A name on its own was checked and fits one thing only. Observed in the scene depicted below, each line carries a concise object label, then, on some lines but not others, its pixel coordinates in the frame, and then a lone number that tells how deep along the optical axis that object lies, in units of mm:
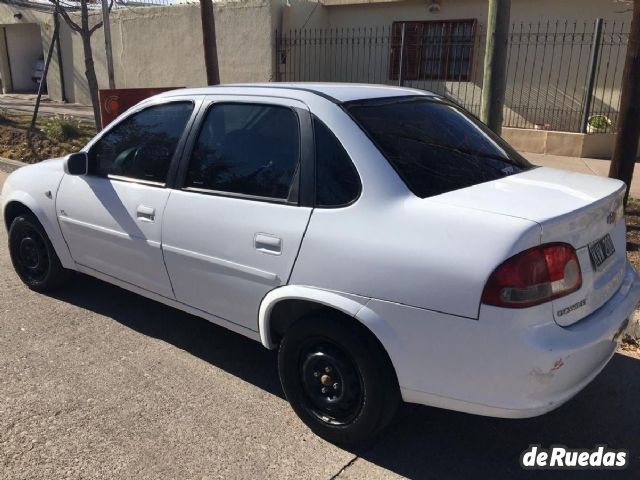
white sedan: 2441
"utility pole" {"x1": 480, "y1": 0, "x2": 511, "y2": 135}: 5715
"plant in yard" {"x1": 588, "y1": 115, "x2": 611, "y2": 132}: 11055
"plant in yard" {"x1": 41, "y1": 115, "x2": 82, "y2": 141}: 11250
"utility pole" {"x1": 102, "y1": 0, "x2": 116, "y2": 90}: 10492
